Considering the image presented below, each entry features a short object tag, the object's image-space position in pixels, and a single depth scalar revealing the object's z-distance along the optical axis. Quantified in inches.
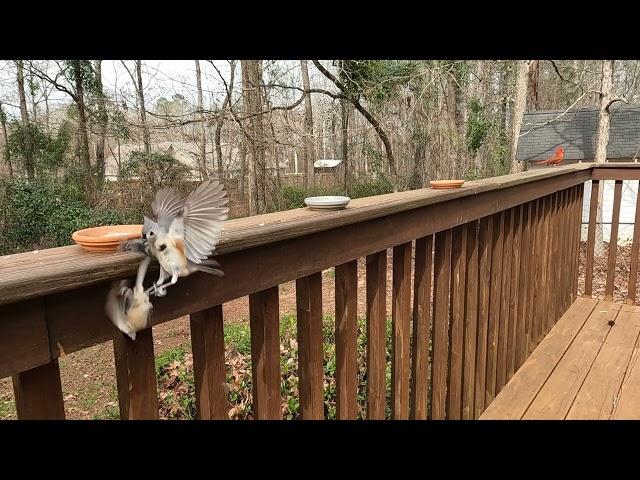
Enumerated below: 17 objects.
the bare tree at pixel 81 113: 357.5
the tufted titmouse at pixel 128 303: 26.5
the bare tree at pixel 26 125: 347.9
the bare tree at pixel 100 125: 362.6
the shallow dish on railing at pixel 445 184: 66.8
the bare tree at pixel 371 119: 383.9
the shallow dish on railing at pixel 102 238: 27.3
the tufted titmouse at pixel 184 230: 27.3
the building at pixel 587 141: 433.4
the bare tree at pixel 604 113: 370.9
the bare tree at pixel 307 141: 418.2
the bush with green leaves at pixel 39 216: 313.9
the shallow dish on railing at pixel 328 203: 45.8
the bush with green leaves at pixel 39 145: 347.6
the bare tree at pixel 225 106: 331.6
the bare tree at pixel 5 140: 342.0
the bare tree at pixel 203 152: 379.6
